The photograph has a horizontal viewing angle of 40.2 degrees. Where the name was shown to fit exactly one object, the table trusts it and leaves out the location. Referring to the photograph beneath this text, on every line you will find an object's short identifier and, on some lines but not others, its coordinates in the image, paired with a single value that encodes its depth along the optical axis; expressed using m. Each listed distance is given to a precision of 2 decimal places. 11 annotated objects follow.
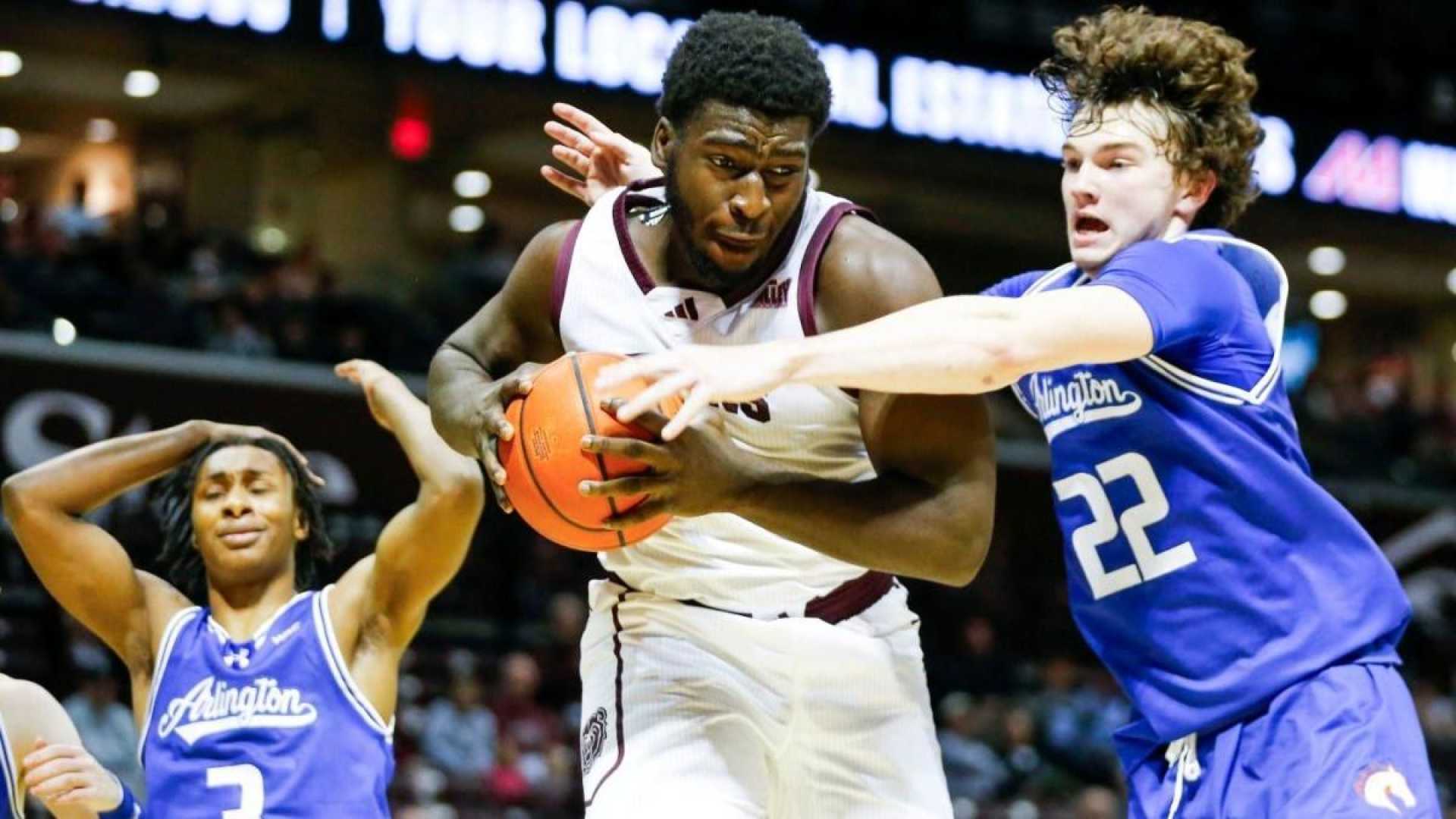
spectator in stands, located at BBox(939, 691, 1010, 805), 12.27
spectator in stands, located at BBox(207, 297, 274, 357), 13.28
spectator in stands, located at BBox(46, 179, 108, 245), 14.82
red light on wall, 15.90
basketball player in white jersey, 3.43
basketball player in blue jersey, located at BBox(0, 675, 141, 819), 4.41
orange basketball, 3.21
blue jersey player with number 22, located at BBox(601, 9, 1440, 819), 3.14
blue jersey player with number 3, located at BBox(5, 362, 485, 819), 4.76
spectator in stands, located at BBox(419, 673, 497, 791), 10.84
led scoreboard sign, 12.59
